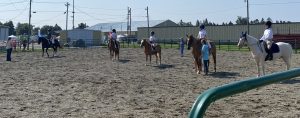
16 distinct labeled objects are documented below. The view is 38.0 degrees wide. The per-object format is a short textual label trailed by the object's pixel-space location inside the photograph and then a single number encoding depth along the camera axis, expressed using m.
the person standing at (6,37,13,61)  28.78
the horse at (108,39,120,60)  27.58
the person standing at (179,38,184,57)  31.16
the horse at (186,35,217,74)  18.27
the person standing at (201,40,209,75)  18.02
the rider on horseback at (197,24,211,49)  18.50
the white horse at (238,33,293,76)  16.25
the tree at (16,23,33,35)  150.00
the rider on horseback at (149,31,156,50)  23.92
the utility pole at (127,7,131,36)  115.39
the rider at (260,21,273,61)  16.39
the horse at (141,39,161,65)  23.84
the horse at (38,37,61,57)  32.19
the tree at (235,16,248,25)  157.59
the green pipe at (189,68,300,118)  2.33
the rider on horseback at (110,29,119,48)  27.74
